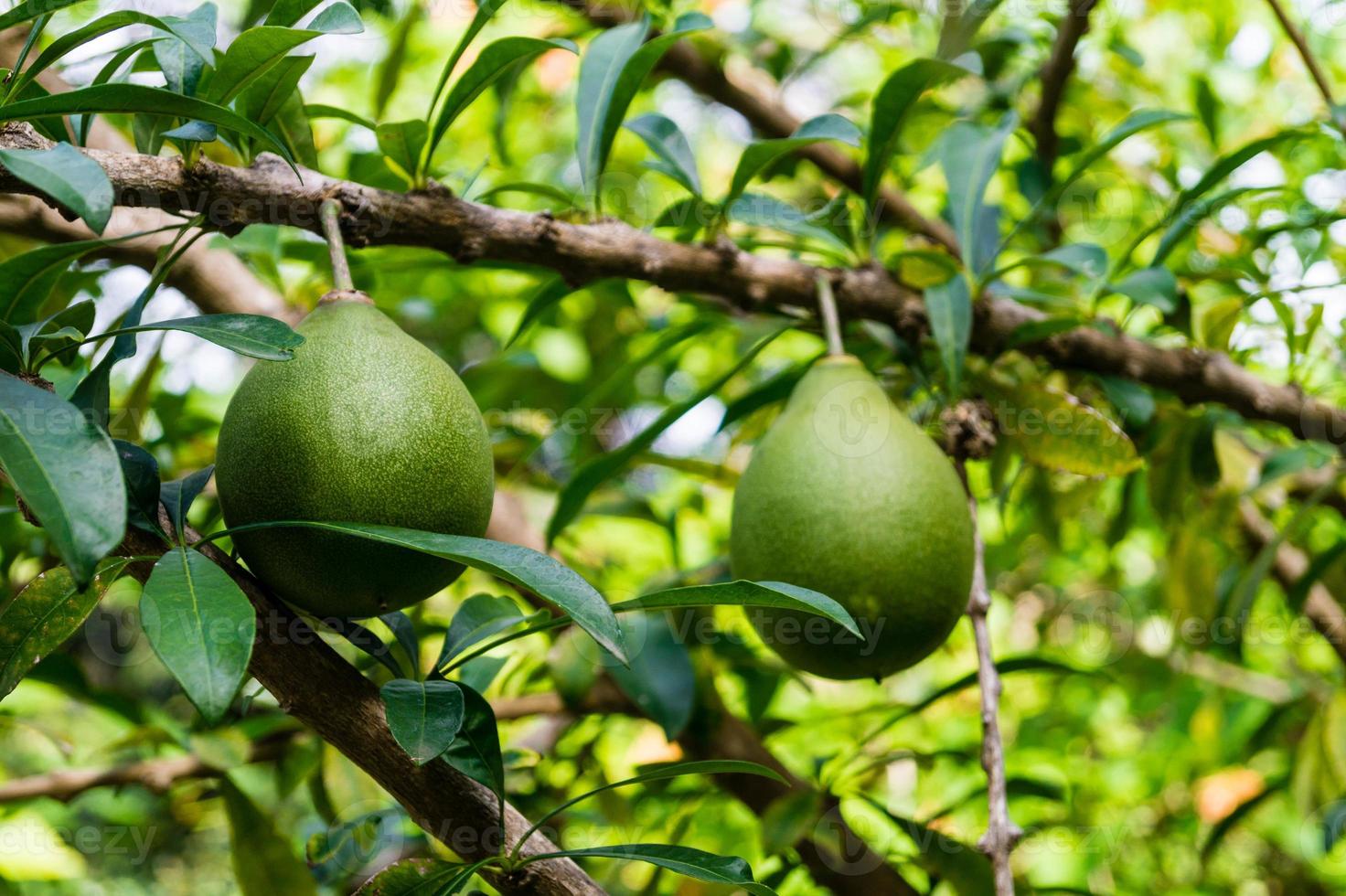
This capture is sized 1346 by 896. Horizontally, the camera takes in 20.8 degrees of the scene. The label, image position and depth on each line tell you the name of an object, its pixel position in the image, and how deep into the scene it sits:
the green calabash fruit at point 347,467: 1.36
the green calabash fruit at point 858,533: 1.48
